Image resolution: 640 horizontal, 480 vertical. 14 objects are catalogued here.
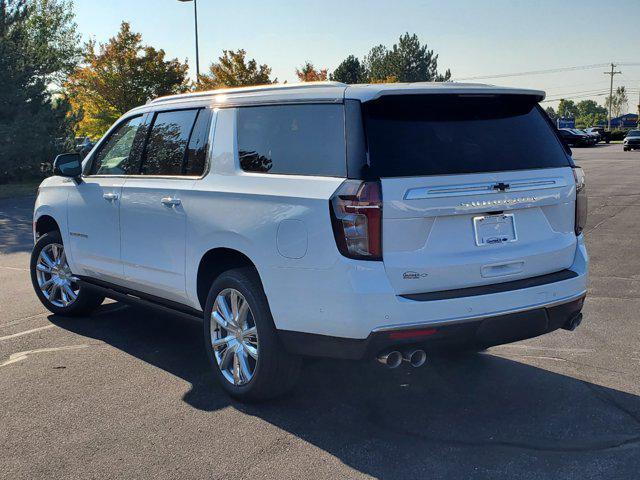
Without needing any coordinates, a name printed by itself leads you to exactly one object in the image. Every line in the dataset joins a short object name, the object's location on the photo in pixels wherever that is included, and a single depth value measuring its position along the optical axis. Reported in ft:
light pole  118.52
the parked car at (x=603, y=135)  241.67
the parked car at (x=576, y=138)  205.51
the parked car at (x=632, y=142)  174.09
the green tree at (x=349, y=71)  292.90
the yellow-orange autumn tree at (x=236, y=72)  135.85
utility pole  424.25
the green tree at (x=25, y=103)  79.51
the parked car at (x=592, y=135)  212.43
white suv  12.07
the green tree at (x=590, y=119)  536.95
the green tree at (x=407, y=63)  370.94
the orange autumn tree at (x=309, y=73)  169.99
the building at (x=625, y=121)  439.63
